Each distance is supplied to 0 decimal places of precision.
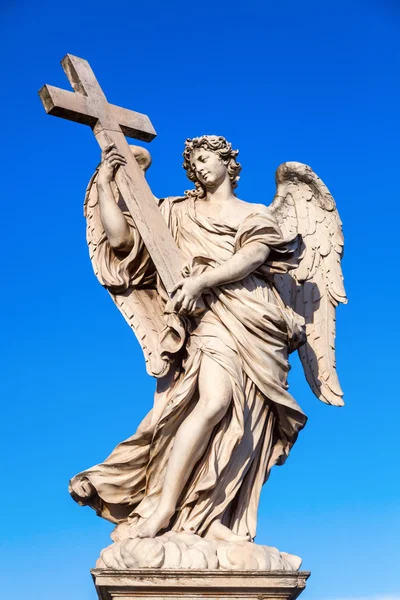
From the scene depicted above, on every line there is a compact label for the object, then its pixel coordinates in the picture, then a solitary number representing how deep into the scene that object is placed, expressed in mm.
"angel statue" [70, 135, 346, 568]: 7715
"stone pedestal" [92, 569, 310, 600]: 7117
